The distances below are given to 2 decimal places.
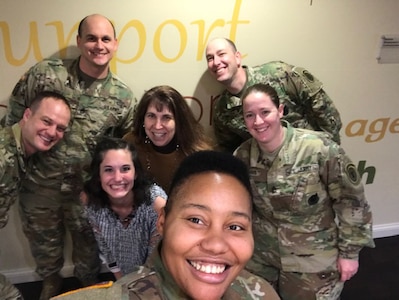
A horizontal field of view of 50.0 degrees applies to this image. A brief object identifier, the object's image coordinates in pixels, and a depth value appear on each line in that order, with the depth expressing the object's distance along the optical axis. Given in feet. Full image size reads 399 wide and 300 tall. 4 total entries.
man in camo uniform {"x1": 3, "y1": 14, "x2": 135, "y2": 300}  6.59
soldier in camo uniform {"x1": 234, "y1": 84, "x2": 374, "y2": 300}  5.85
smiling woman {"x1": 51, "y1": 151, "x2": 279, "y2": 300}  3.09
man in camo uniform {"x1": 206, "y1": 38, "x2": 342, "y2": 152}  7.15
